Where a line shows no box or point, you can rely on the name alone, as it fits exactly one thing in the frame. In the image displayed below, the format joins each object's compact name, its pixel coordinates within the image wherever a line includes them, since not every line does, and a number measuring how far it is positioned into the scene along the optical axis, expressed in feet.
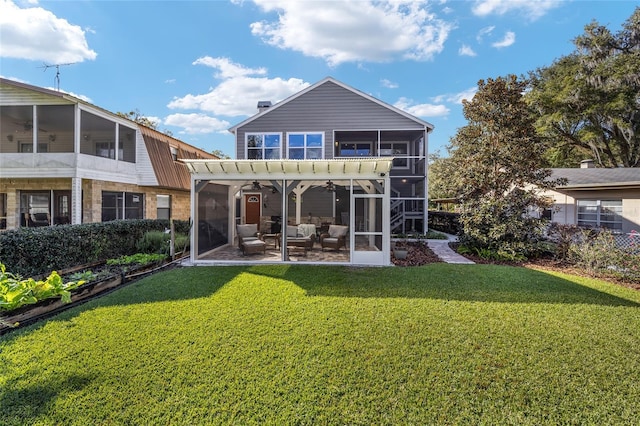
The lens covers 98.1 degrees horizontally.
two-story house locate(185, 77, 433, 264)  38.73
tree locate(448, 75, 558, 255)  31.55
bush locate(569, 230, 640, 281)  23.81
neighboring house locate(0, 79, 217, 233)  36.37
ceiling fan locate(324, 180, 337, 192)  33.80
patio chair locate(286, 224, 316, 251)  32.30
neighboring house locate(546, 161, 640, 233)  36.81
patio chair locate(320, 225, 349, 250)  33.83
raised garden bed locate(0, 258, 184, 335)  15.28
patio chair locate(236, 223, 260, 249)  32.89
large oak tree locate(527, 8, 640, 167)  56.49
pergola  26.97
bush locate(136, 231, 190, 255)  32.63
